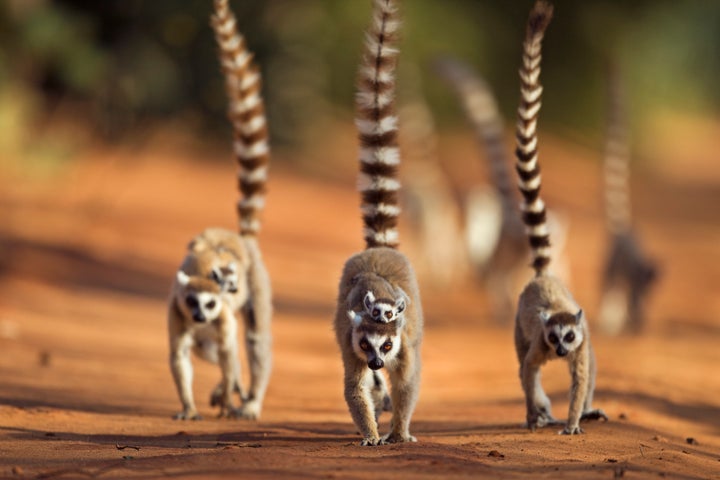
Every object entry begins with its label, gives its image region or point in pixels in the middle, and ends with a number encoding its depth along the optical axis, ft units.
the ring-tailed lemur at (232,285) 58.59
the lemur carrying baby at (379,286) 47.70
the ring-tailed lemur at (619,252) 106.11
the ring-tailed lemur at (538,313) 53.31
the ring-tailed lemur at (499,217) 113.09
